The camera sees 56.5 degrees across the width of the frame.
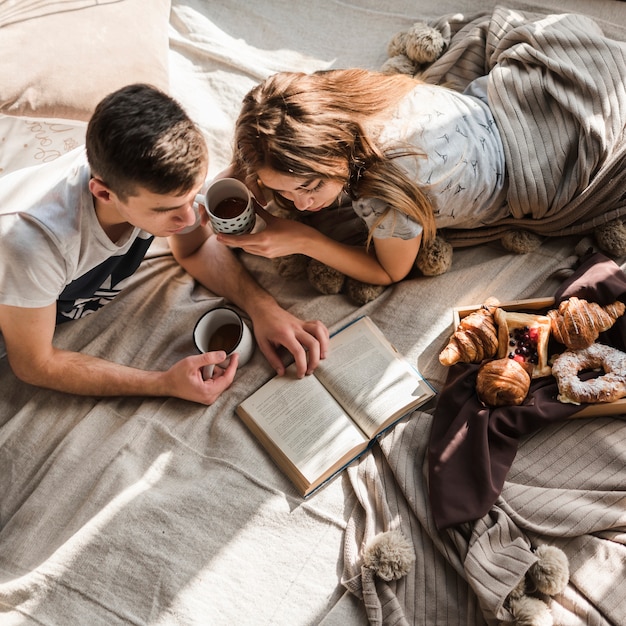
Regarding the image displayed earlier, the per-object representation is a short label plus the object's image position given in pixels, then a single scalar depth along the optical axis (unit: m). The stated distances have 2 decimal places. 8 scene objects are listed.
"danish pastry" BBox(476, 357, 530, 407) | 1.27
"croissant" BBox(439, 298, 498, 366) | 1.32
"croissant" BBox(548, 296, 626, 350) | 1.28
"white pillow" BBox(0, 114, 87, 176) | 1.55
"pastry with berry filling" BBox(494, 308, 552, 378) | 1.32
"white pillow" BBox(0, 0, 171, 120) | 1.46
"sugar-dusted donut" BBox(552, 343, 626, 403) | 1.23
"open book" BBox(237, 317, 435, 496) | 1.32
